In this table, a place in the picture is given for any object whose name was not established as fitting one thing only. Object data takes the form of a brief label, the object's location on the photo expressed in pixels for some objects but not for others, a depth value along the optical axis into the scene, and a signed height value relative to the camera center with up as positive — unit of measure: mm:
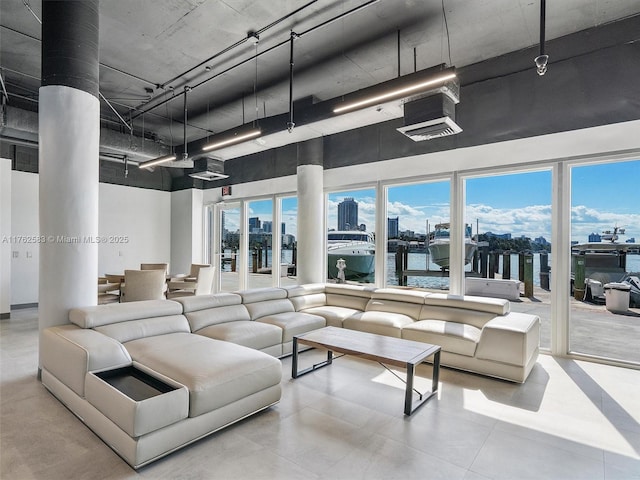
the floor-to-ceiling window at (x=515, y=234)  4695 +138
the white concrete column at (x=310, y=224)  6516 +345
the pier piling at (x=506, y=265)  5047 -310
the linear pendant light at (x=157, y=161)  6298 +1494
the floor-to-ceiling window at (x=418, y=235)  5500 +139
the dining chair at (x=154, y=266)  7307 -517
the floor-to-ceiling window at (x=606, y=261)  4172 -202
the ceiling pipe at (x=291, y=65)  3971 +2107
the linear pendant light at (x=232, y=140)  4954 +1522
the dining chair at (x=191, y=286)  6570 -823
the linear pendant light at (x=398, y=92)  3205 +1511
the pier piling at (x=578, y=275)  4453 -394
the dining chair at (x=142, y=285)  5398 -668
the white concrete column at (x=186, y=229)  9102 +338
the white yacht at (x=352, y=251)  6426 -163
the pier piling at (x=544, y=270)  4660 -351
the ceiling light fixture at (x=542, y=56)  2762 +1478
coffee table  2947 -988
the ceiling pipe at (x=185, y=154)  6141 +1547
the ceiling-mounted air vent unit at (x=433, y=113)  3877 +1478
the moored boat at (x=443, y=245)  5234 -26
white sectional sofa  2287 -987
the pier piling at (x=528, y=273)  4867 -413
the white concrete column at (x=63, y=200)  3443 +407
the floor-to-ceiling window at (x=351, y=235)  6406 +137
